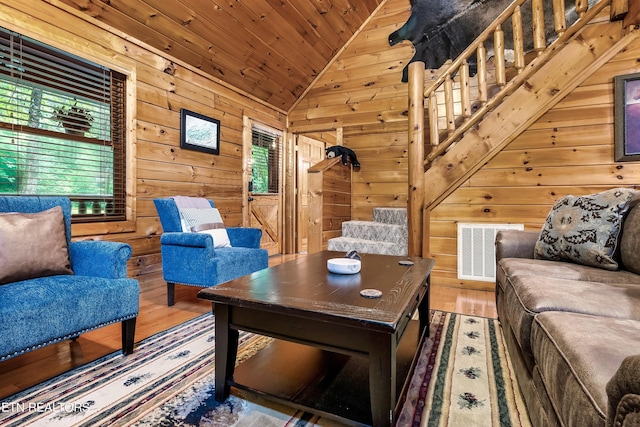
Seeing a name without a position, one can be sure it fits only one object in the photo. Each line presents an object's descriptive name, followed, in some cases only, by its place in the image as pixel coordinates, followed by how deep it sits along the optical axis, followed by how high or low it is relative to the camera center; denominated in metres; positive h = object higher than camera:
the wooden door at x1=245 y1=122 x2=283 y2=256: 4.71 +0.43
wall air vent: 3.03 -0.35
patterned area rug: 1.21 -0.76
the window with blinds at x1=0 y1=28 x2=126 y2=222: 2.29 +0.67
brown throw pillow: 1.52 -0.16
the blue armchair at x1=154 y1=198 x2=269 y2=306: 2.43 -0.35
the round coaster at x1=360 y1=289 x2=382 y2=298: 1.21 -0.30
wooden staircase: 2.75 +1.06
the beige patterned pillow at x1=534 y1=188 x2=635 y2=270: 1.69 -0.09
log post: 3.10 +0.61
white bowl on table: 1.59 -0.26
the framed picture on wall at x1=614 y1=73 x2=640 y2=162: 2.70 +0.78
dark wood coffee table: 1.05 -0.43
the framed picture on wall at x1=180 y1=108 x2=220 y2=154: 3.53 +0.92
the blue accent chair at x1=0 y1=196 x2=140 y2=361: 1.32 -0.38
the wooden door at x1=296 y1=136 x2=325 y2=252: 5.52 +0.59
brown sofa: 0.64 -0.33
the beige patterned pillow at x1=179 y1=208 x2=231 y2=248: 2.73 -0.09
